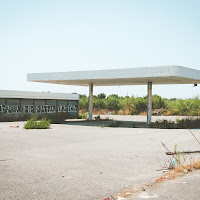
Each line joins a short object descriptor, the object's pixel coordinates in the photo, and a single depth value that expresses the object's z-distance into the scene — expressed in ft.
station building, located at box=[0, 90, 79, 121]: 93.86
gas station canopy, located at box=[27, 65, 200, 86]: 71.51
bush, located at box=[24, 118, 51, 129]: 65.36
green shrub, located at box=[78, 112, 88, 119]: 114.01
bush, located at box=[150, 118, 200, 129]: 71.63
